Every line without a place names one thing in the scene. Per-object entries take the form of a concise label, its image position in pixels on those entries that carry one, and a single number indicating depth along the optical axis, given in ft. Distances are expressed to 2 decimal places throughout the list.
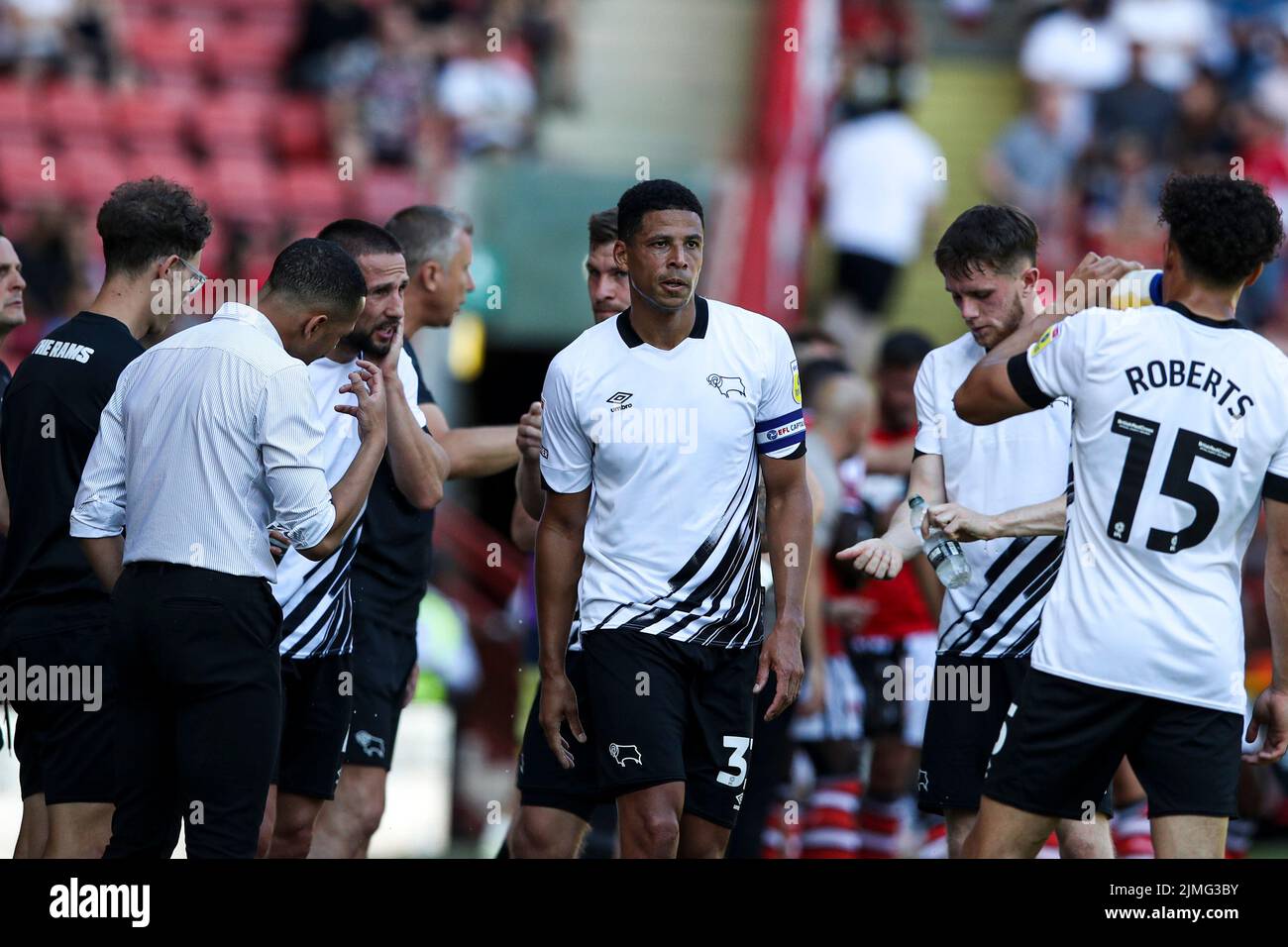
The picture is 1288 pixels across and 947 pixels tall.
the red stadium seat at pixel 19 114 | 52.95
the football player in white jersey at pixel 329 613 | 21.17
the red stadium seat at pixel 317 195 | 52.21
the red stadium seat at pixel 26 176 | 49.42
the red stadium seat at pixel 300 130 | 54.85
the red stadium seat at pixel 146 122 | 53.83
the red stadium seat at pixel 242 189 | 52.01
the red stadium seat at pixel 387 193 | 51.51
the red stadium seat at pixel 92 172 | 50.79
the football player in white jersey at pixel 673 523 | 18.49
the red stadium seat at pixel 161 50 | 56.44
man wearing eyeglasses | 18.76
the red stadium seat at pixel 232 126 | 54.19
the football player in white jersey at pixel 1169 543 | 16.08
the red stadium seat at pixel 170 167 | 52.47
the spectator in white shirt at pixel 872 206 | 47.60
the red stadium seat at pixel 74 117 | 53.36
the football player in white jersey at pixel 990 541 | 19.90
